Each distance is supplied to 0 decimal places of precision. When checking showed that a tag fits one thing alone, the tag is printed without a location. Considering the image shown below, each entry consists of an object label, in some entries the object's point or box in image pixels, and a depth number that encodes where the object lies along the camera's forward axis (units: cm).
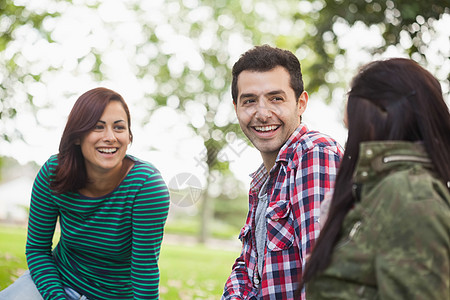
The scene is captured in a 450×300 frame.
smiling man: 217
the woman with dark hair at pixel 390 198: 126
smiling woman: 274
